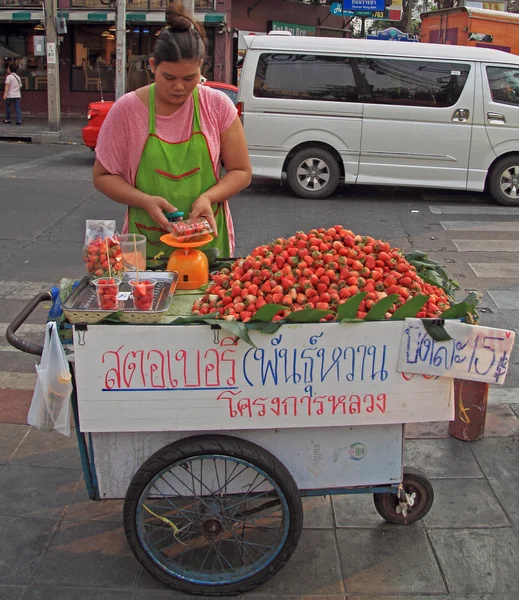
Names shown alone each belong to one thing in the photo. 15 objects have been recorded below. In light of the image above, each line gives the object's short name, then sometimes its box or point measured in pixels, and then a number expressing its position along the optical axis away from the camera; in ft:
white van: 33.06
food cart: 8.12
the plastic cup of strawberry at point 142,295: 8.24
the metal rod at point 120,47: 57.47
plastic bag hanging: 8.16
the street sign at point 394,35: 70.63
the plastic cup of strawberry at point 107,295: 8.20
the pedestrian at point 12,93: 66.59
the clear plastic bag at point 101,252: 9.29
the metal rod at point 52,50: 57.82
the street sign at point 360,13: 77.45
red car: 41.68
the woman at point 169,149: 10.21
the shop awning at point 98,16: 73.87
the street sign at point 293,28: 82.43
